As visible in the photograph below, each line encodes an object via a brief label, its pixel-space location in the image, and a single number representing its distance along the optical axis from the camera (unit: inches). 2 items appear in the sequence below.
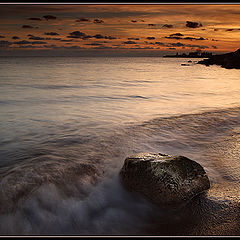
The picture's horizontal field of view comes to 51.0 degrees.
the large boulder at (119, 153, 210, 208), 160.6
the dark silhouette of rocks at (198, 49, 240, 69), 2000.5
